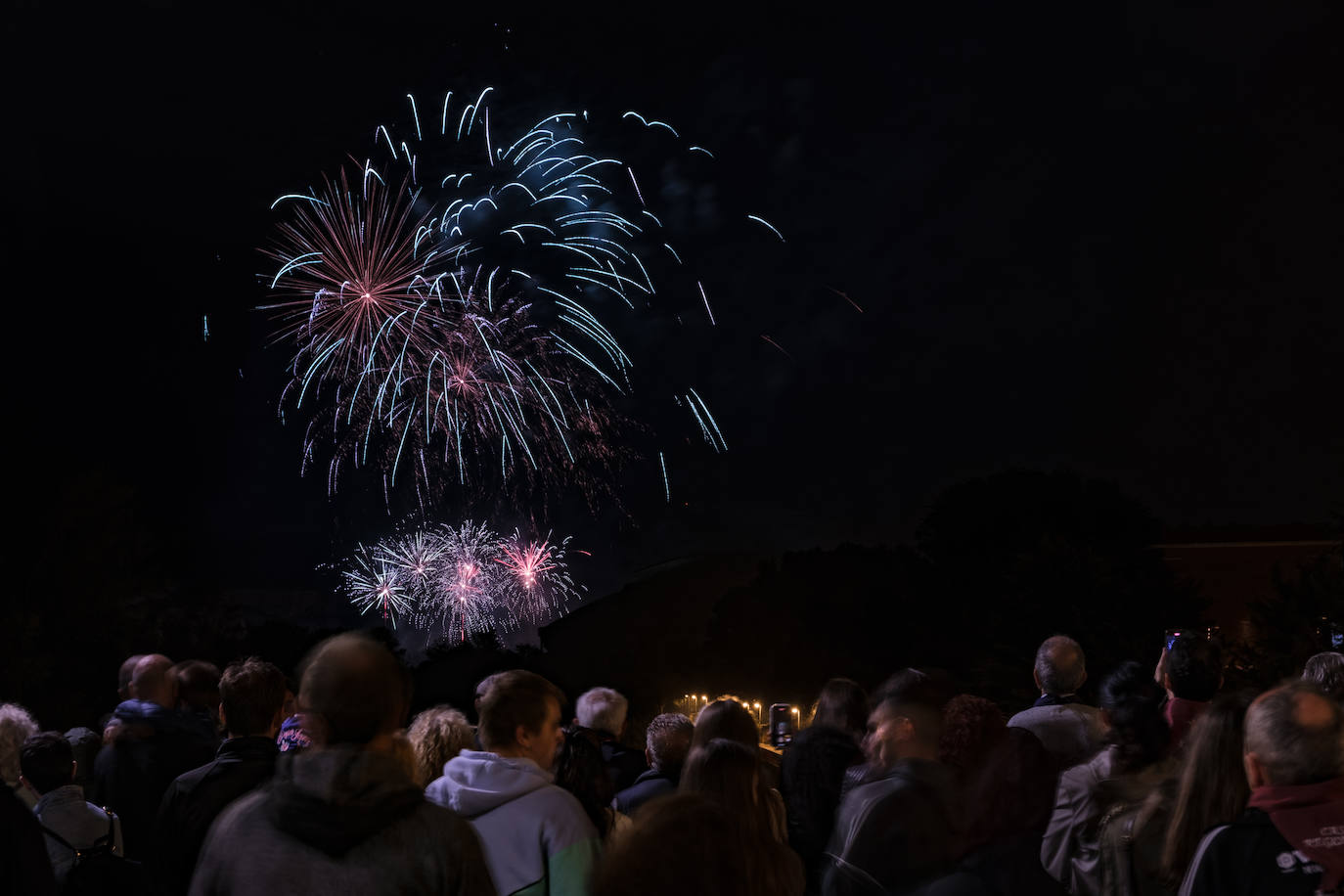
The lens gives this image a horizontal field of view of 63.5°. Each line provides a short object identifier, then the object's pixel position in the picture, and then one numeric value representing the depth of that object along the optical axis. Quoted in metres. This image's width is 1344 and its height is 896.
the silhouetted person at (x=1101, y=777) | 4.82
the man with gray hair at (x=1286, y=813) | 3.21
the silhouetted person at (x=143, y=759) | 6.06
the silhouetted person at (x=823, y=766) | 5.64
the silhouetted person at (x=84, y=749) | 7.79
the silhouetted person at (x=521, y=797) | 3.63
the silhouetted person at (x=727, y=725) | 5.04
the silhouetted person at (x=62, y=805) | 5.15
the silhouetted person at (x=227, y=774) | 4.64
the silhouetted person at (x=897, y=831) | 3.57
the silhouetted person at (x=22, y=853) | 3.18
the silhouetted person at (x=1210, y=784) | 3.80
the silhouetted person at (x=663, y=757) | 5.84
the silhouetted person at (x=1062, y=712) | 5.86
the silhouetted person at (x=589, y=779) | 5.16
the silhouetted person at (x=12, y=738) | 4.95
